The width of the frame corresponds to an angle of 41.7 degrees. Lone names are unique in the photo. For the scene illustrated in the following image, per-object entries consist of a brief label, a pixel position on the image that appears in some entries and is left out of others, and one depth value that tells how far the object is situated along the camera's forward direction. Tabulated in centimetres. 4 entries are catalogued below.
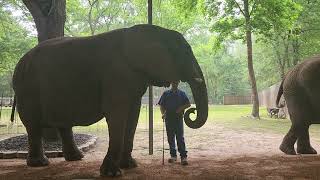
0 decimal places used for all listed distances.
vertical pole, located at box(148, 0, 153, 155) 904
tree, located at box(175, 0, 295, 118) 2220
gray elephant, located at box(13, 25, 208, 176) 632
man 748
